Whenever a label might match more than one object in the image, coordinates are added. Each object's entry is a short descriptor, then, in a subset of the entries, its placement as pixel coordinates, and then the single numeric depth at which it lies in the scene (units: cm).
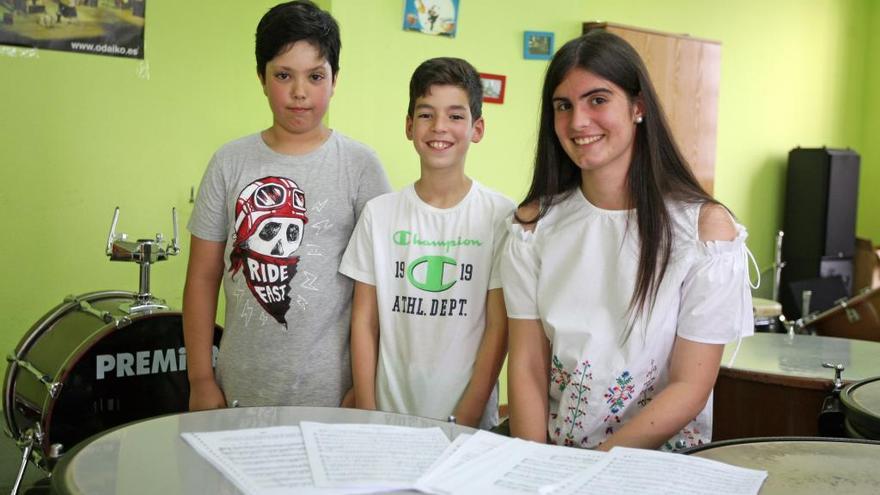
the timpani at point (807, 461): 124
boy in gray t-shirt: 198
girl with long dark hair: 165
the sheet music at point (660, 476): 115
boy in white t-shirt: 193
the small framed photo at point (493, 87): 422
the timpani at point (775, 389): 242
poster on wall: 359
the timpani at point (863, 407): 160
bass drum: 268
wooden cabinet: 506
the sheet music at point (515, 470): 114
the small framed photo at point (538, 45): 429
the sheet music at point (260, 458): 111
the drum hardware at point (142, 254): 285
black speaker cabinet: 624
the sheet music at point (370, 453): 114
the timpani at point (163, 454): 112
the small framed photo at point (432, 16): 390
